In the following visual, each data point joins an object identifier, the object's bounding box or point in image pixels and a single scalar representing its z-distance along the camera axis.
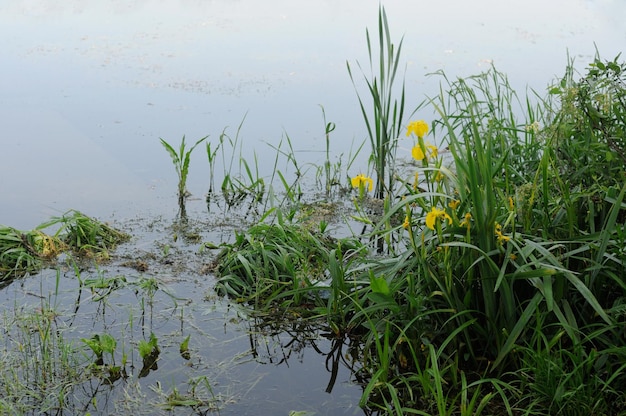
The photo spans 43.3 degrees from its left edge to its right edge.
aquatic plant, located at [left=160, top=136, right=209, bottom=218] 4.34
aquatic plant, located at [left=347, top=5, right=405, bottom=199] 4.19
